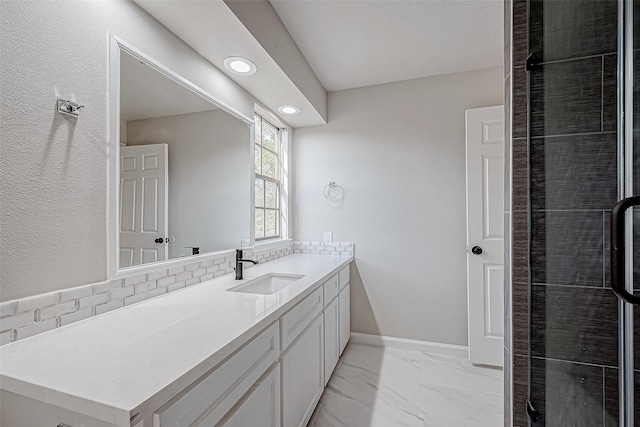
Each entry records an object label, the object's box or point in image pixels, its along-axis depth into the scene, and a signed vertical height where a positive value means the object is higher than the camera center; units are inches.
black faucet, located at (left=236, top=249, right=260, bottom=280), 72.3 -13.4
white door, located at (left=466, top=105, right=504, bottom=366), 94.5 -6.3
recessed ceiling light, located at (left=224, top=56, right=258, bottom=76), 69.8 +37.4
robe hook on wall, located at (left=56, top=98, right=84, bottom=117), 41.5 +15.8
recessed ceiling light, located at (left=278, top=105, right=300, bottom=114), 100.9 +37.7
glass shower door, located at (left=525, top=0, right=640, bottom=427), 39.2 +1.1
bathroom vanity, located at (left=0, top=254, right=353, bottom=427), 26.8 -16.0
